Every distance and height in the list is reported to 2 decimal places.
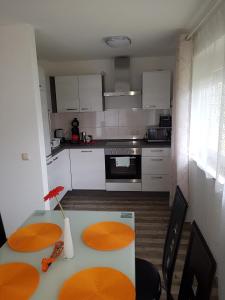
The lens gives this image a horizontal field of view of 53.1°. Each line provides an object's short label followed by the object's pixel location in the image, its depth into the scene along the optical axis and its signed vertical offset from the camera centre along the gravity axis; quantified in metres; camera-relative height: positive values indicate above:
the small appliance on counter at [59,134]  4.40 -0.38
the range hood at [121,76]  4.00 +0.66
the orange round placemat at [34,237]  1.36 -0.78
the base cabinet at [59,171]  3.28 -0.90
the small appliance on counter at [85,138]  4.32 -0.46
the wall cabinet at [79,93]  4.02 +0.38
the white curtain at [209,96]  1.79 +0.14
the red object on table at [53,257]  1.15 -0.76
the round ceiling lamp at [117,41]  2.82 +0.92
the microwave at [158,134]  4.02 -0.39
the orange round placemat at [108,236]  1.35 -0.77
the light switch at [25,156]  2.52 -0.45
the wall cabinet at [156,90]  3.83 +0.38
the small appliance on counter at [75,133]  4.25 -0.35
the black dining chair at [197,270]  0.80 -0.62
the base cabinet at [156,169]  3.81 -0.96
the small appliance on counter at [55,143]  3.63 -0.46
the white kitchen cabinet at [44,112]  3.05 +0.03
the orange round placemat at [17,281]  1.00 -0.78
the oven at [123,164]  3.88 -0.89
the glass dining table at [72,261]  1.06 -0.79
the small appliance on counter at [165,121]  4.09 -0.16
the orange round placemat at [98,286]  0.98 -0.78
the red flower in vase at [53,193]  1.16 -0.40
